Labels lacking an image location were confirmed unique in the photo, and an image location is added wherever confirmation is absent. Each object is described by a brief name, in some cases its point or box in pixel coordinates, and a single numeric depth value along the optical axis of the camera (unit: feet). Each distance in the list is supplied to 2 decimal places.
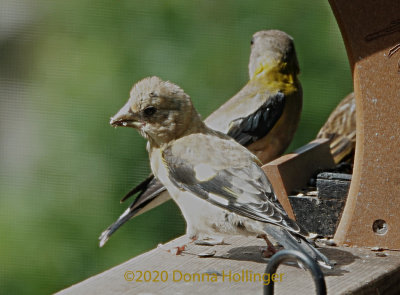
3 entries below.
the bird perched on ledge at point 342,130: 29.50
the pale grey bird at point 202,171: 17.65
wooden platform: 15.88
